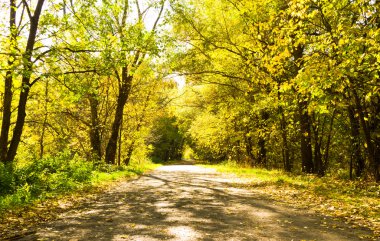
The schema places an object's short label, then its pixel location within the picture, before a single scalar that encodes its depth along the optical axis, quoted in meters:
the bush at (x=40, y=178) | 9.28
